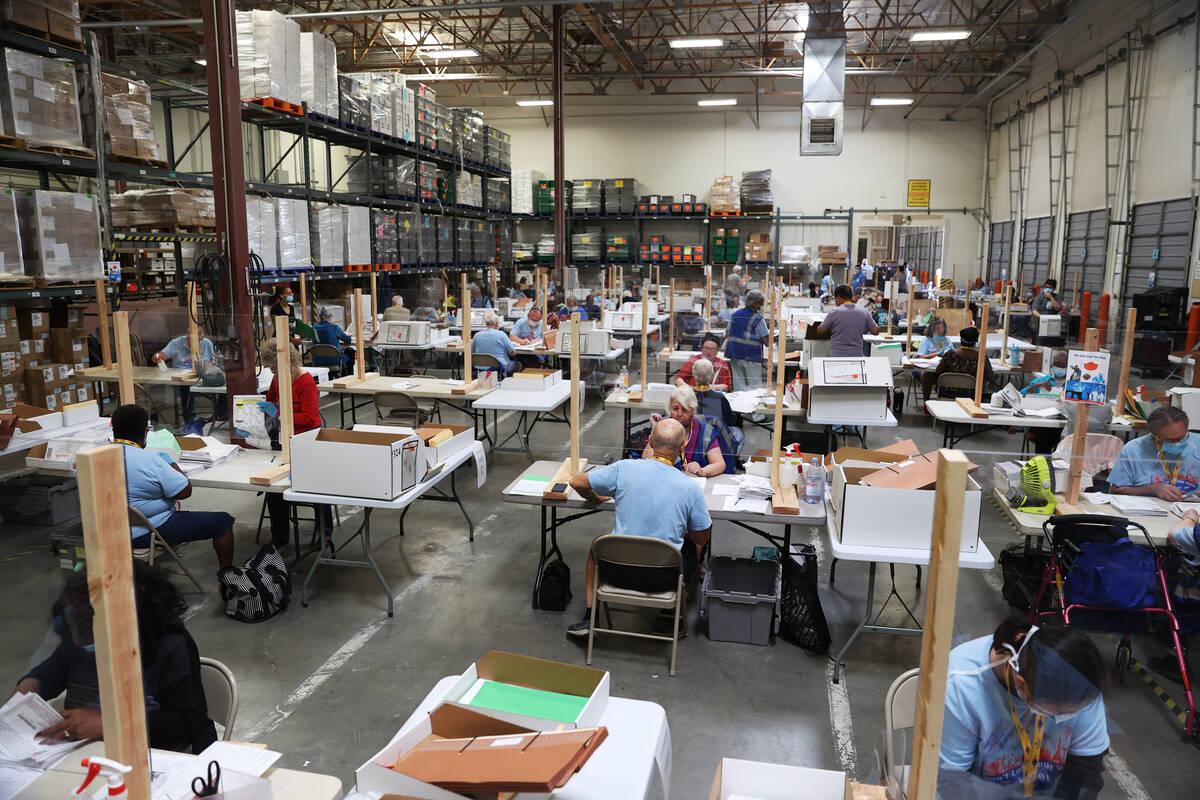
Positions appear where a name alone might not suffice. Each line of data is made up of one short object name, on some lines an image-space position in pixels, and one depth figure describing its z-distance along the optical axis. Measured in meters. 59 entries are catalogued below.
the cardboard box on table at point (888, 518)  4.01
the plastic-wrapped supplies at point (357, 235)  12.55
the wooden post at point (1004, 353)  9.39
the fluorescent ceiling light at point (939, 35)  13.81
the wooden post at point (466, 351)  7.45
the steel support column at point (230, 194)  7.29
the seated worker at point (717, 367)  7.87
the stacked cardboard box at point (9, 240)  6.94
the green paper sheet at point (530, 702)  2.35
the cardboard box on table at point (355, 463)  4.68
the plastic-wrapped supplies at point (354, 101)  12.07
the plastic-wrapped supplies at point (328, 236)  11.69
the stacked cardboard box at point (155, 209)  9.82
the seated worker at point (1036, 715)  1.88
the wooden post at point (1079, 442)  4.67
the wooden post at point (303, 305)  10.50
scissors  1.93
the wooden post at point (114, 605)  1.34
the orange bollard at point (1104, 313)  14.08
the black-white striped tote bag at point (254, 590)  4.84
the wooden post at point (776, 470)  4.52
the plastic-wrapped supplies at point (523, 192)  22.47
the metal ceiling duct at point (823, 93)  12.51
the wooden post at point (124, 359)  5.15
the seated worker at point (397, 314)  12.33
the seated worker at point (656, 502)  4.21
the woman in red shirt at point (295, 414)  5.86
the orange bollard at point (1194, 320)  11.24
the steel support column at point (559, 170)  14.63
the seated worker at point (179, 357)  8.63
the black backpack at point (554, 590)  5.02
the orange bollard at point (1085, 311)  14.89
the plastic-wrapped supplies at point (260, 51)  9.83
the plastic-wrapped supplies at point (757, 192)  21.66
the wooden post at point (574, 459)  4.79
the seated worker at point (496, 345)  9.73
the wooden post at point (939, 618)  1.44
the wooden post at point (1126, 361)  6.49
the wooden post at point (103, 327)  8.05
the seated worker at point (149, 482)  4.60
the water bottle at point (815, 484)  4.64
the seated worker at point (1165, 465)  4.62
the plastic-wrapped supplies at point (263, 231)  10.01
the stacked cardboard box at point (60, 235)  7.26
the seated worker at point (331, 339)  10.48
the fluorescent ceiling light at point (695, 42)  13.93
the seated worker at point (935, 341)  10.48
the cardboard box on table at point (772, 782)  2.17
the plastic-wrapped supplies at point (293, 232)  10.68
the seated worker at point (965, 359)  8.54
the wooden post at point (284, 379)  4.89
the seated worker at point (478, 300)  14.96
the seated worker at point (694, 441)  5.17
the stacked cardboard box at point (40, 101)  6.94
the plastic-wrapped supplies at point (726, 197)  21.84
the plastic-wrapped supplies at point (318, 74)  10.92
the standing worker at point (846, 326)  9.05
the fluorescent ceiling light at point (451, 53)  16.86
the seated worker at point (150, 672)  1.67
